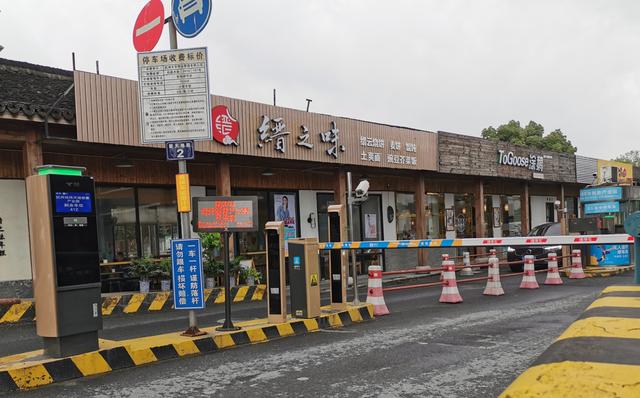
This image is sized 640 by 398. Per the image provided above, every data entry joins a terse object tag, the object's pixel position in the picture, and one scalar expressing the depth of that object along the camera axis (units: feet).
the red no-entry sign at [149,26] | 26.55
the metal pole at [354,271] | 34.83
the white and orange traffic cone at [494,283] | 43.24
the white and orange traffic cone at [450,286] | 39.29
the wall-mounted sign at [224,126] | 45.44
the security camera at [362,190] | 39.06
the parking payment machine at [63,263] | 20.49
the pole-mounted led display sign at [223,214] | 27.17
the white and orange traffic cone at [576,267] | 57.52
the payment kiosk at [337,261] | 33.27
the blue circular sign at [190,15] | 25.04
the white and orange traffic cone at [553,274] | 50.80
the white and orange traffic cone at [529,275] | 48.14
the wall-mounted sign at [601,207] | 70.79
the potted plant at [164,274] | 43.09
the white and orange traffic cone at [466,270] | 67.41
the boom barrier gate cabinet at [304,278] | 30.25
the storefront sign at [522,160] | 81.15
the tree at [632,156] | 366.63
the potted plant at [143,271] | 42.57
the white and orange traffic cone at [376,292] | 34.53
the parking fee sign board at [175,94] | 24.75
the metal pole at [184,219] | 24.99
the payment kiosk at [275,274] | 29.30
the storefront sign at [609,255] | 66.85
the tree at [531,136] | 170.91
